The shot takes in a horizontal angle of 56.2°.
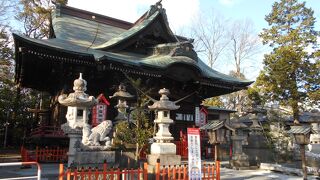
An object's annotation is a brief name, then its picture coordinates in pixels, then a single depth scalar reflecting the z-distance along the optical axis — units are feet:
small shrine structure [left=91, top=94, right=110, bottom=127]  52.11
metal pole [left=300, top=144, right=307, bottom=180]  34.86
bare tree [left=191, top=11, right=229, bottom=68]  120.67
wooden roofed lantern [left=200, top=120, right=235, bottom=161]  34.92
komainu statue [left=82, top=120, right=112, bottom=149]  28.96
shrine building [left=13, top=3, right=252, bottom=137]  49.01
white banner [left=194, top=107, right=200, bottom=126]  66.54
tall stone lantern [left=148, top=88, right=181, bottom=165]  32.48
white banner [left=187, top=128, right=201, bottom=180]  26.09
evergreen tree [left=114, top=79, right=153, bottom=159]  33.86
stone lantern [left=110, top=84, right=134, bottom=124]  43.81
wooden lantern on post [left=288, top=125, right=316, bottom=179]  34.94
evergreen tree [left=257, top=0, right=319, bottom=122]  83.61
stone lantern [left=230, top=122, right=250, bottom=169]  46.55
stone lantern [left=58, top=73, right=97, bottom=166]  29.25
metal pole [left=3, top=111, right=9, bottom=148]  84.03
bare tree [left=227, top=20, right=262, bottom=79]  121.35
